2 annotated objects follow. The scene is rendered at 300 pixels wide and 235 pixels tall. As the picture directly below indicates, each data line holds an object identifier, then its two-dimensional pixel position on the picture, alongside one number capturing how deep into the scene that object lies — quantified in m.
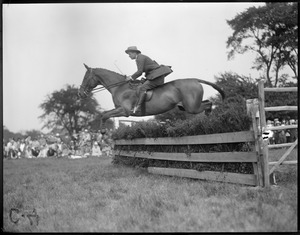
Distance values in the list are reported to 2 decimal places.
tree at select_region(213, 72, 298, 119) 13.99
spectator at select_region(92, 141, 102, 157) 14.88
